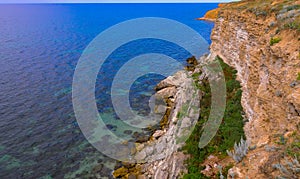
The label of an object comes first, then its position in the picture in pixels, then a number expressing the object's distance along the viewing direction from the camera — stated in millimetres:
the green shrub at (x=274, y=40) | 19656
